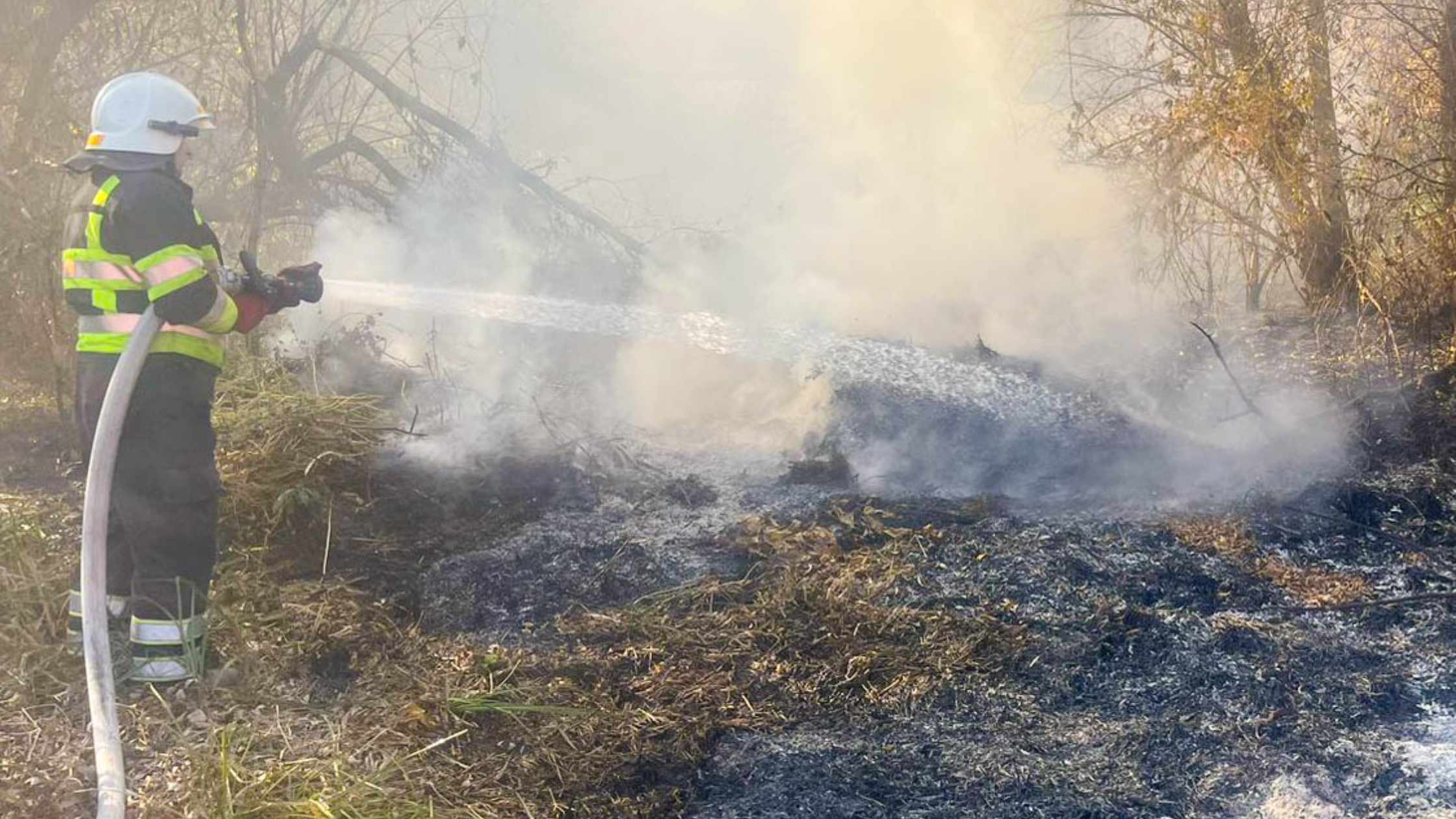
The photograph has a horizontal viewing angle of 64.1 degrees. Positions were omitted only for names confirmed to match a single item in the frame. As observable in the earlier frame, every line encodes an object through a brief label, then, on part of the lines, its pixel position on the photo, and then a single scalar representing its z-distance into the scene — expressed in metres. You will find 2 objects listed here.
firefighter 3.93
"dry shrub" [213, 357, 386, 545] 5.15
